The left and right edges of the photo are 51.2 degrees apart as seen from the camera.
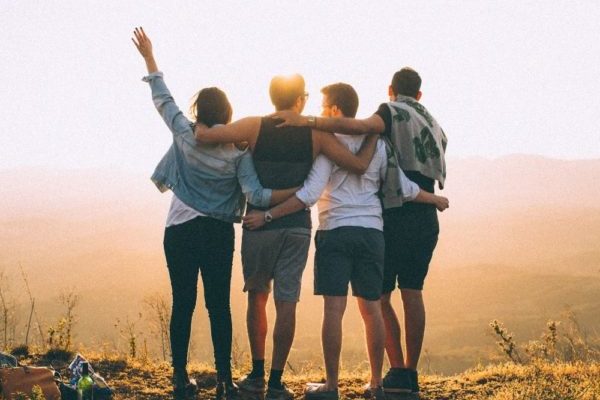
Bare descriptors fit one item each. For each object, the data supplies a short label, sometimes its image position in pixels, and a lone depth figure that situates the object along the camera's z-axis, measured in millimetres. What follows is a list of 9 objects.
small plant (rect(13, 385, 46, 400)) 3652
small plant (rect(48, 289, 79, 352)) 6137
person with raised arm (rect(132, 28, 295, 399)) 4105
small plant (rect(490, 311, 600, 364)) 5984
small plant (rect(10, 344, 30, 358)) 5993
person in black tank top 4113
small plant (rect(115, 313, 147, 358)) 6258
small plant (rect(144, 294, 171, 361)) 7504
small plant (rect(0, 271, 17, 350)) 6445
